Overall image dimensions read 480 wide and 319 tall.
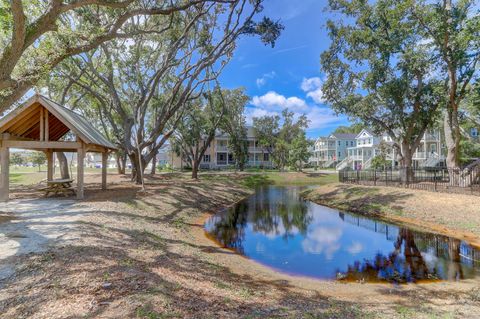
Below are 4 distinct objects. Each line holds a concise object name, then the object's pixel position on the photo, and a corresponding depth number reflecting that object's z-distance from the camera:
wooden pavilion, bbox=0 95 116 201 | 11.64
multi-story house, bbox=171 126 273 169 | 54.44
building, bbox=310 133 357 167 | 62.43
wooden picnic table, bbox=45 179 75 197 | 13.32
